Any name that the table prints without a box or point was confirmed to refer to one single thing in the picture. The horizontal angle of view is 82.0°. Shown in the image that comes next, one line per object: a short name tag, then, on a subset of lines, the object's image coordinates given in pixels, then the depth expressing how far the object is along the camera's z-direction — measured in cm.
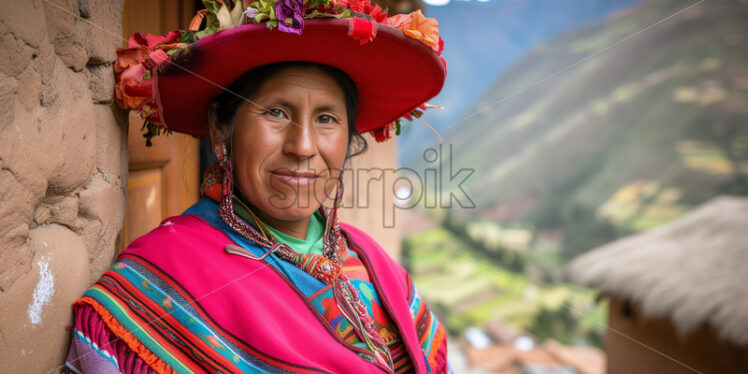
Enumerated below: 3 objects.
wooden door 142
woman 91
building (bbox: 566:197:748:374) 271
